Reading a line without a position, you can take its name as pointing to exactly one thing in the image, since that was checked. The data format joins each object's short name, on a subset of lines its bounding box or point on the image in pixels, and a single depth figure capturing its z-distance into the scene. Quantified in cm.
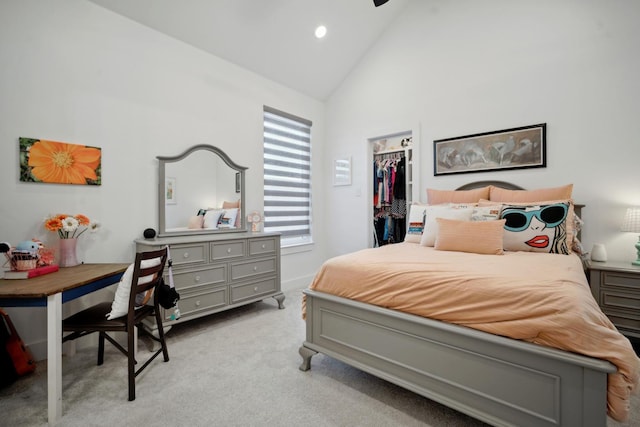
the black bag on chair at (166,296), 204
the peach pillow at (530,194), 254
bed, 110
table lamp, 231
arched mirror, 278
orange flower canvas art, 210
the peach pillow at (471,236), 216
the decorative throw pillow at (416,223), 288
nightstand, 212
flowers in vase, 204
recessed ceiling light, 345
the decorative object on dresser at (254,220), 347
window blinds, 381
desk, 148
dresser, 248
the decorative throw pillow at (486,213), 243
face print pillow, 222
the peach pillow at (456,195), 296
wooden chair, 168
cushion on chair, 170
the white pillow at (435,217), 252
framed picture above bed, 287
